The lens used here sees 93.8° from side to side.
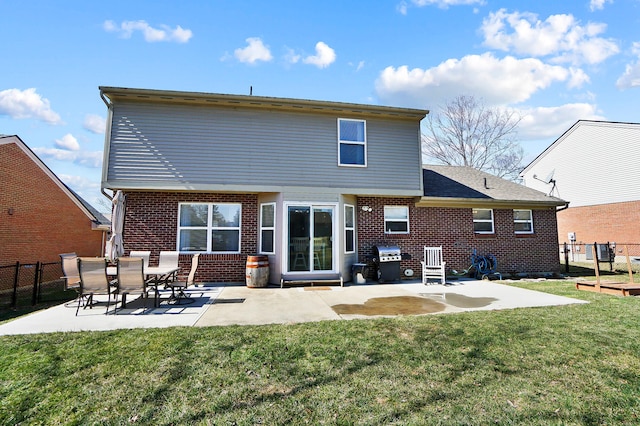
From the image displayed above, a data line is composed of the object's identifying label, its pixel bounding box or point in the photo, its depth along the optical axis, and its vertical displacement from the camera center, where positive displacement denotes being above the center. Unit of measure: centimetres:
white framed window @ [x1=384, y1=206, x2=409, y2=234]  1138 +80
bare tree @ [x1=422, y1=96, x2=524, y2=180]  2680 +968
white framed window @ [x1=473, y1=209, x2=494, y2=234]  1206 +75
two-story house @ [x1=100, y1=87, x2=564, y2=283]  956 +202
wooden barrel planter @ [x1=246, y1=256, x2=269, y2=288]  923 -96
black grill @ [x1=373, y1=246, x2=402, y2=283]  1027 -79
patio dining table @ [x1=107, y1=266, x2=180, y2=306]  670 -68
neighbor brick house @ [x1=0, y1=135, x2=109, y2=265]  1270 +149
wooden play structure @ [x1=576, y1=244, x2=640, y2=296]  798 -134
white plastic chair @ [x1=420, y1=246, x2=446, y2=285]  982 -88
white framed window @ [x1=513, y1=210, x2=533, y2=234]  1245 +76
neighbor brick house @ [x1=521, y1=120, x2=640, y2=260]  1841 +396
